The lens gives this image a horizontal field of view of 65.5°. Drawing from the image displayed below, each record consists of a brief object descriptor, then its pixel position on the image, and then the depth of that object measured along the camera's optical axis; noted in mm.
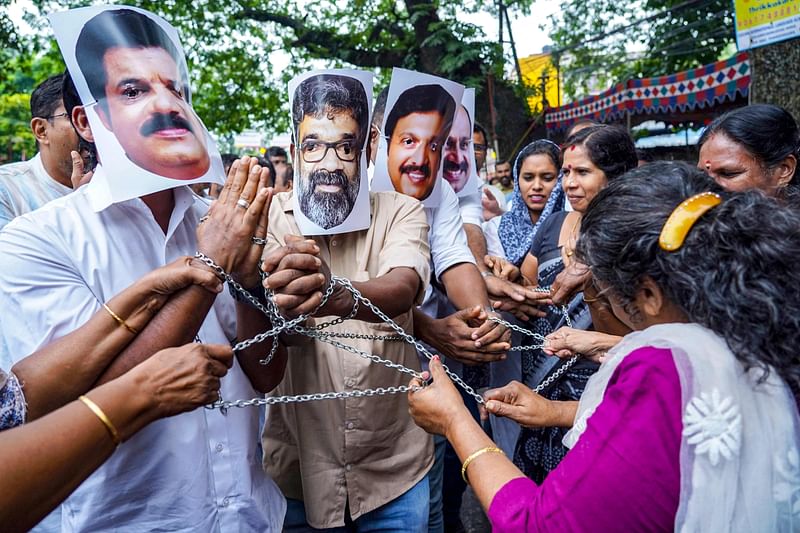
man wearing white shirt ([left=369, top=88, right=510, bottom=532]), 2320
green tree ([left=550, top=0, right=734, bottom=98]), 12234
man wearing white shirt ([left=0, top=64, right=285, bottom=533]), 1495
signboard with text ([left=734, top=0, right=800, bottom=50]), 4516
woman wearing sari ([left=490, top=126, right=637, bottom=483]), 2664
